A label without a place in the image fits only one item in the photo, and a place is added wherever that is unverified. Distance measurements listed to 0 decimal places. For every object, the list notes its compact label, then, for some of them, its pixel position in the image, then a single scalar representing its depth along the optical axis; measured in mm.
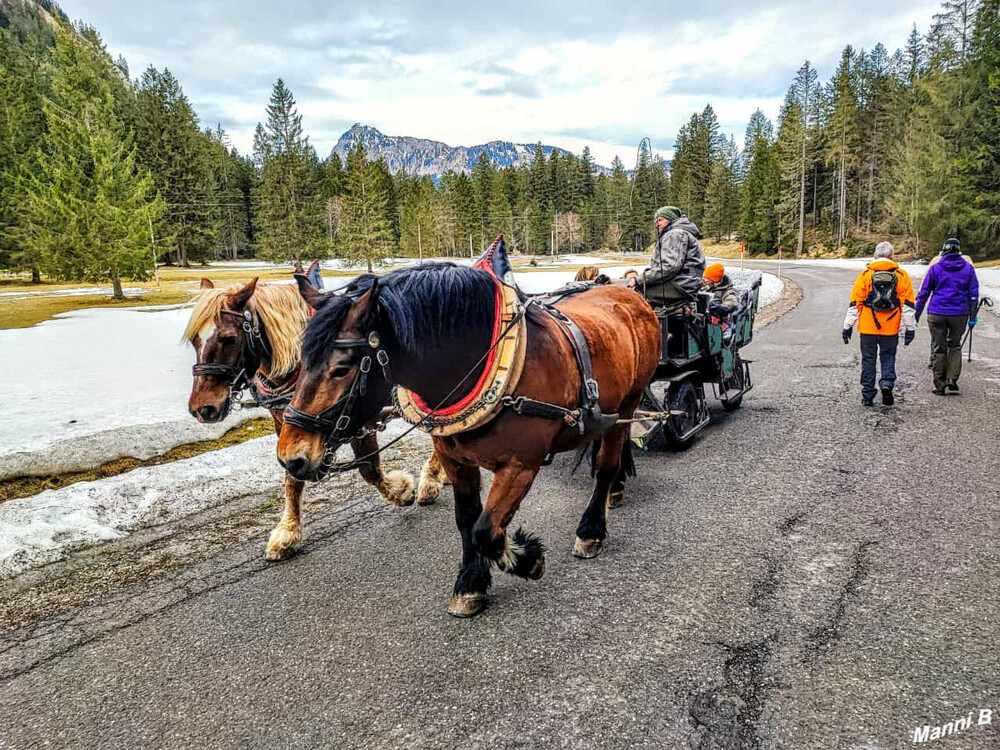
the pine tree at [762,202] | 55750
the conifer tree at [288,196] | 44094
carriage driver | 5791
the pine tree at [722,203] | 67188
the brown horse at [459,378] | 2529
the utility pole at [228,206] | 63281
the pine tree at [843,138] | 49969
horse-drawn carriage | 5793
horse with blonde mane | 3715
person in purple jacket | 7414
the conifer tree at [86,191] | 21922
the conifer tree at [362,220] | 49000
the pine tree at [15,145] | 30641
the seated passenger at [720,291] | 6371
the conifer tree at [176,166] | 47719
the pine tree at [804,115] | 52812
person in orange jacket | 6949
